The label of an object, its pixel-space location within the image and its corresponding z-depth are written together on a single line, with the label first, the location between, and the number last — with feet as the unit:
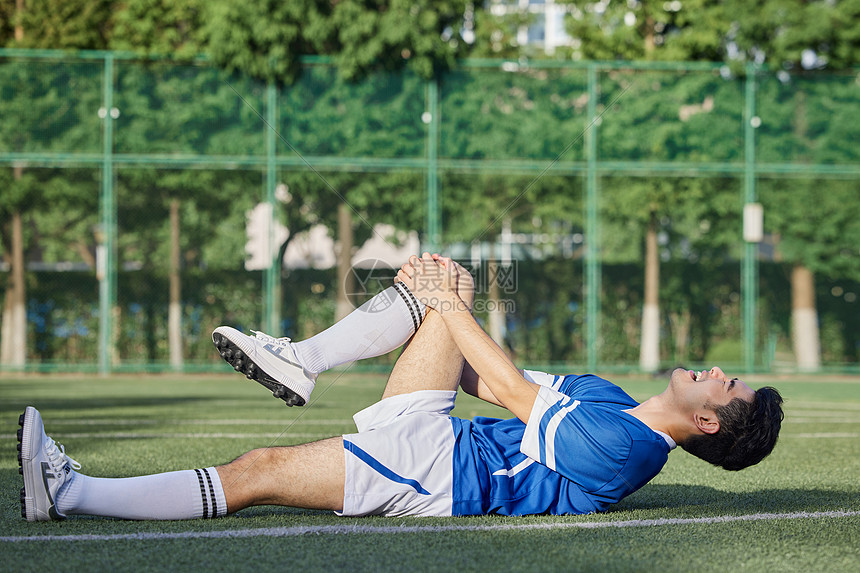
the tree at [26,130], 45.42
